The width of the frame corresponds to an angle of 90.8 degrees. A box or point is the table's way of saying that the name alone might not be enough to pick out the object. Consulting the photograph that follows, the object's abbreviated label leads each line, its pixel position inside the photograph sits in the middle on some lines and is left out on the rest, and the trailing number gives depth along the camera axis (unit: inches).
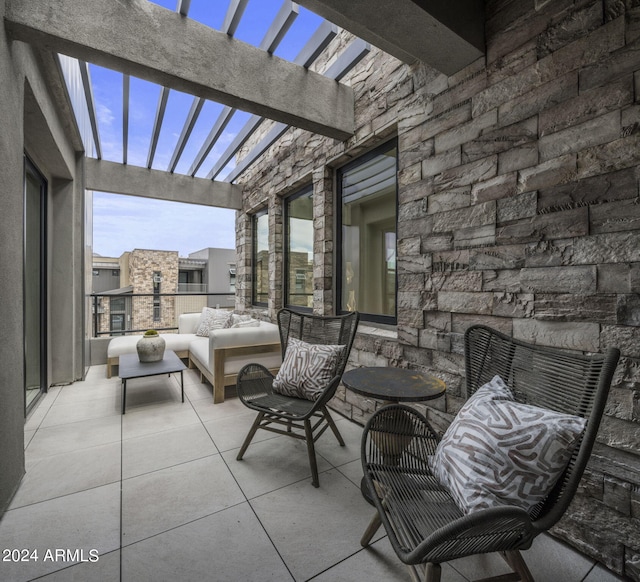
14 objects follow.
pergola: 65.2
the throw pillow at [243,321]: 139.8
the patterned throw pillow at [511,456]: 38.9
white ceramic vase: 128.2
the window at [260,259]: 186.7
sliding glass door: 111.4
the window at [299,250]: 146.4
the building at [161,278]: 402.0
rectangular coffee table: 112.1
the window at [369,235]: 103.8
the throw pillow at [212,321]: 172.1
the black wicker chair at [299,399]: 74.8
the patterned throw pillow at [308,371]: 82.5
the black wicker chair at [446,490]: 35.0
